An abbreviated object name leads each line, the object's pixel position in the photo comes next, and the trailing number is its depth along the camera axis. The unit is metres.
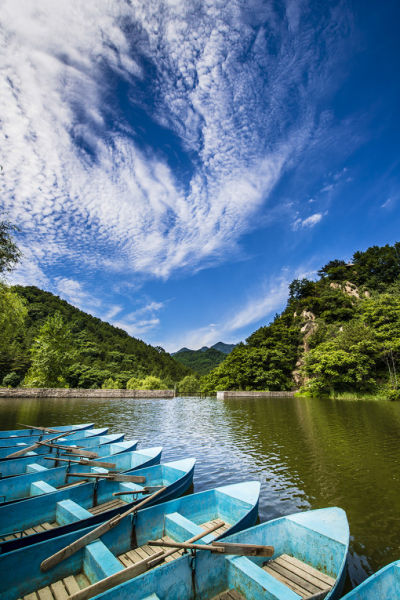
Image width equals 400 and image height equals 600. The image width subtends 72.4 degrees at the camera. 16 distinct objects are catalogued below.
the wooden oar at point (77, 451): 9.61
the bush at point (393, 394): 36.91
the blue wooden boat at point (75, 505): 5.02
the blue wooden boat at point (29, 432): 13.64
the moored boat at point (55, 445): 9.90
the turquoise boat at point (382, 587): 3.22
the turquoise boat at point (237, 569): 3.39
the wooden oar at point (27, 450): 9.55
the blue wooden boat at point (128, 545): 3.67
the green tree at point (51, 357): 49.31
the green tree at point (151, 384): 55.31
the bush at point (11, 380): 50.41
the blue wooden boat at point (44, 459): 9.06
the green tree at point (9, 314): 22.81
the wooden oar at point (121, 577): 3.03
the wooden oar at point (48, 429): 14.12
